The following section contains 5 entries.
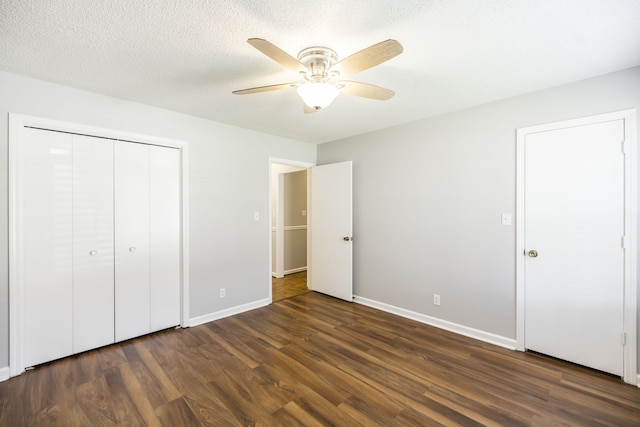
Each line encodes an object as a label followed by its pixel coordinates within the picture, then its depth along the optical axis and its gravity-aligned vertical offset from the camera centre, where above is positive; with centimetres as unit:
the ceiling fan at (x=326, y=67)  142 +83
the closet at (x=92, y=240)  226 -26
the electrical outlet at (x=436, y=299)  313 -98
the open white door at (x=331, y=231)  394 -29
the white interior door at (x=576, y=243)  215 -26
